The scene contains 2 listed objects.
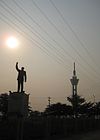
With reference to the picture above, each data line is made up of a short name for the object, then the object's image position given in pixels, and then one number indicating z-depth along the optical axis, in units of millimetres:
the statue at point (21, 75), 12444
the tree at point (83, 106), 42347
